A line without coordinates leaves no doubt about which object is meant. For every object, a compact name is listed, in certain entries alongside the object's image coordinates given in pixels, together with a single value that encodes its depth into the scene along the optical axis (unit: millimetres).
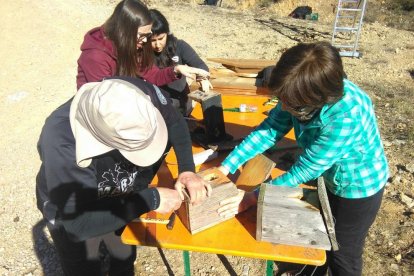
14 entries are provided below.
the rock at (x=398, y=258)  2936
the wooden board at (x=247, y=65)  3562
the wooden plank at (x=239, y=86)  3219
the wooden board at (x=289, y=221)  1563
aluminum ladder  7793
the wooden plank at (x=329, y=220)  1538
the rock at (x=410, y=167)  3954
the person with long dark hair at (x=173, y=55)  3062
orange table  1575
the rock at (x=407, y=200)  3465
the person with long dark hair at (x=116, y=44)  2438
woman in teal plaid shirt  1501
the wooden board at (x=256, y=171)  1959
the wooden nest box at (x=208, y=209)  1671
